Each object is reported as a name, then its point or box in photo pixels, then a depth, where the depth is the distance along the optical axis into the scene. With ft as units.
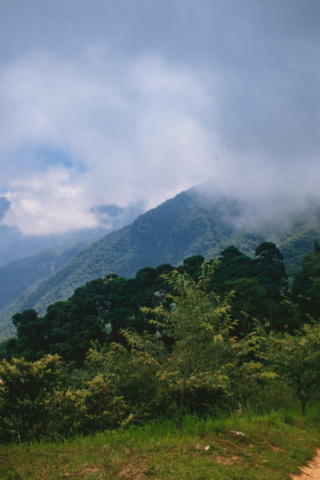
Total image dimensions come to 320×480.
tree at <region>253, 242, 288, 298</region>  76.35
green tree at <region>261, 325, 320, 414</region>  21.08
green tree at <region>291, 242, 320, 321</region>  71.67
